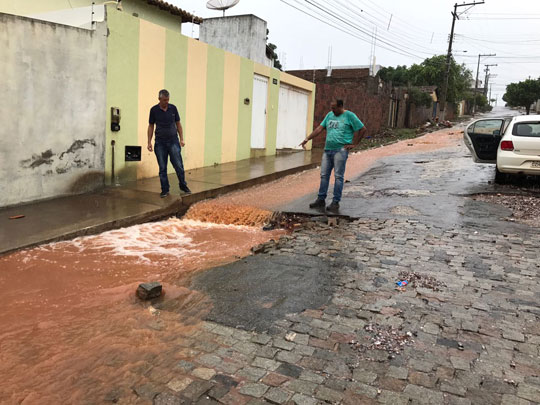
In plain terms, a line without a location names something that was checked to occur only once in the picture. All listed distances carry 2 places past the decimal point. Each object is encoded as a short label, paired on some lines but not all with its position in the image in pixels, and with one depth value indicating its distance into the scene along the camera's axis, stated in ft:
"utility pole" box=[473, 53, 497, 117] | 231.79
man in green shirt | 23.67
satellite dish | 53.42
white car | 29.50
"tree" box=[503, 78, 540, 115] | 197.57
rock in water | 12.75
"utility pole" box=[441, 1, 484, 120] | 121.80
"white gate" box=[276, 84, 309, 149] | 51.60
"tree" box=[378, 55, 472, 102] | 148.87
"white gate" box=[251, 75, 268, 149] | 44.55
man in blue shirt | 24.61
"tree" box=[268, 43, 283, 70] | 118.77
